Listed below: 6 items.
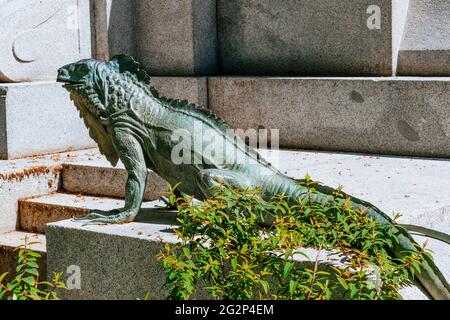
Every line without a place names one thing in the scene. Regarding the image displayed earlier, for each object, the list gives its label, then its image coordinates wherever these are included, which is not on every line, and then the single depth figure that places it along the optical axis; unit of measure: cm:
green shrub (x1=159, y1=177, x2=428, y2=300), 368
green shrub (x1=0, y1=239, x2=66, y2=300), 332
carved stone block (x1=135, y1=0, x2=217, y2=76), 921
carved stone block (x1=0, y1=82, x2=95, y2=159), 800
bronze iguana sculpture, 512
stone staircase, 522
